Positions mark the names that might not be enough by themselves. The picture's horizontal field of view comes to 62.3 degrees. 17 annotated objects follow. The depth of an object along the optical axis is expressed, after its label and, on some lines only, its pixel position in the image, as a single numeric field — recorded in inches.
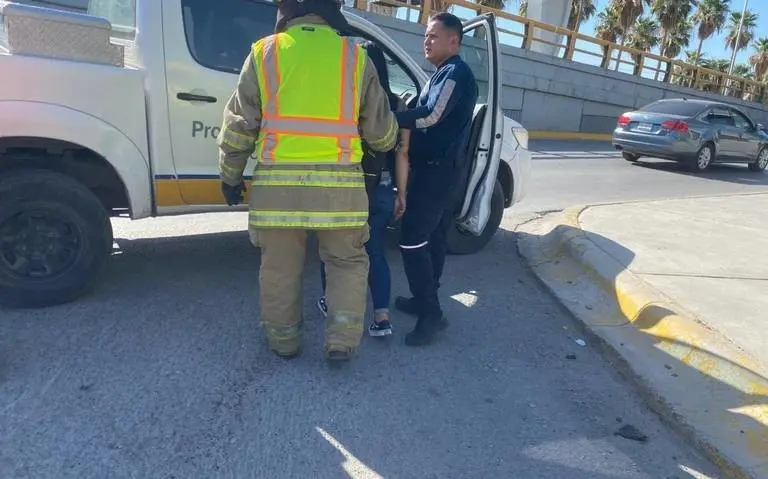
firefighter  117.1
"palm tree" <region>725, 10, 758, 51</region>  2197.3
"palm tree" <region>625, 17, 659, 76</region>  1804.9
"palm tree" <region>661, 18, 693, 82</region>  1759.4
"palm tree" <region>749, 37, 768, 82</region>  2162.9
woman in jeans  141.8
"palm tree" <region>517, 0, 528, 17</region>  1229.7
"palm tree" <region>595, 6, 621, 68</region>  1615.4
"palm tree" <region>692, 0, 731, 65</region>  2032.5
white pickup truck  135.6
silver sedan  513.0
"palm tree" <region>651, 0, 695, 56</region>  1663.4
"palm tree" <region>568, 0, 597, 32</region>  1449.3
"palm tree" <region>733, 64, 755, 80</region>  2322.5
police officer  138.1
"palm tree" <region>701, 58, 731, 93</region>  2193.7
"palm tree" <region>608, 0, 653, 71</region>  1546.5
